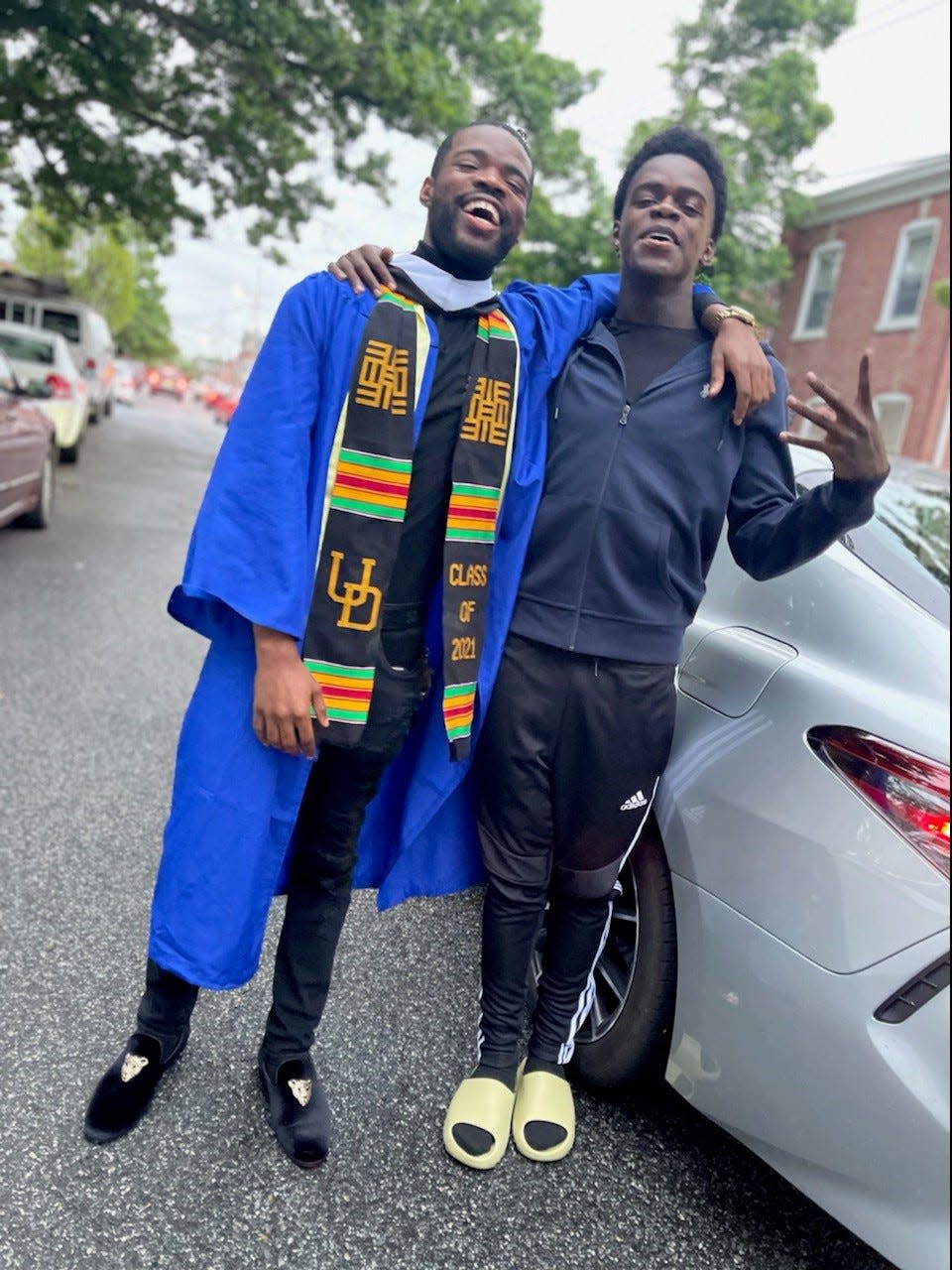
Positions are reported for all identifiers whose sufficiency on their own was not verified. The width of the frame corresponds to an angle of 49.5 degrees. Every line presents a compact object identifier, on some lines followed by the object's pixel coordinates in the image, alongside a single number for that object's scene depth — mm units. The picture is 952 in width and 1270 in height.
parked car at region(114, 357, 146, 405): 37331
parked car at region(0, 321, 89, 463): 11531
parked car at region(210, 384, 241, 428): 39031
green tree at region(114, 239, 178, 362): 76706
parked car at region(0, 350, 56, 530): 6786
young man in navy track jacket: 2018
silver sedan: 1512
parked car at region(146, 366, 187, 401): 60375
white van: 17062
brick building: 18188
